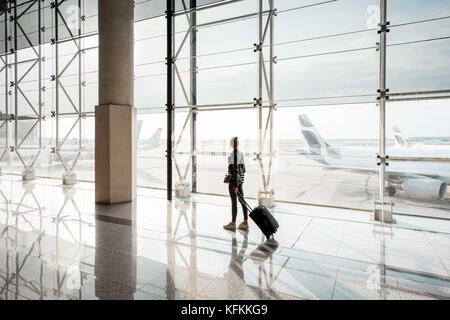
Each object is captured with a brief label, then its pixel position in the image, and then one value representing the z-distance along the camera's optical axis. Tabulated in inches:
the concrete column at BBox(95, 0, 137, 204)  248.1
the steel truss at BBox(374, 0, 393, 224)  197.3
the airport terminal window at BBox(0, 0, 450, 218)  214.1
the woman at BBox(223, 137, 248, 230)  171.5
